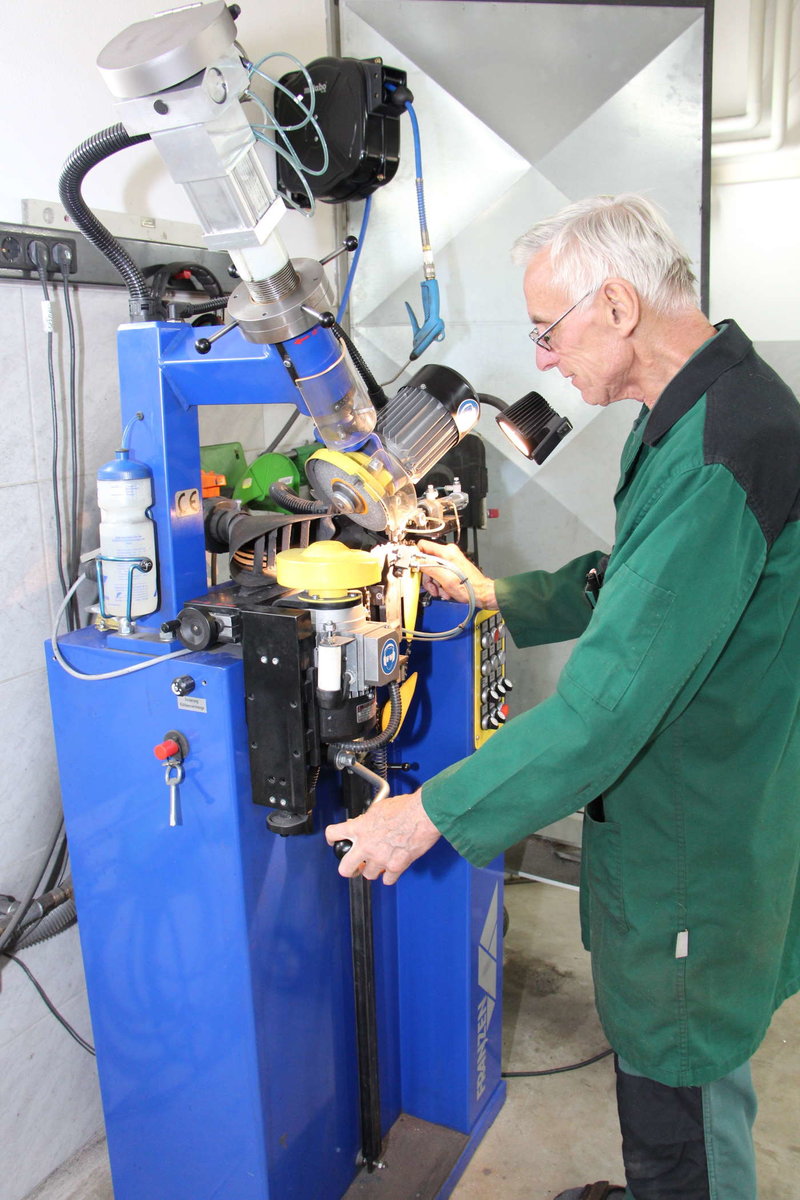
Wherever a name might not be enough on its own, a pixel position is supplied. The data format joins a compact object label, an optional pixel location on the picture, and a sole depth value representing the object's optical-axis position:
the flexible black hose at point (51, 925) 1.56
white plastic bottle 1.32
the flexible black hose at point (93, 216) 1.32
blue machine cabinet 1.31
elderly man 1.06
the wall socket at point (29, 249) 1.41
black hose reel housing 2.09
